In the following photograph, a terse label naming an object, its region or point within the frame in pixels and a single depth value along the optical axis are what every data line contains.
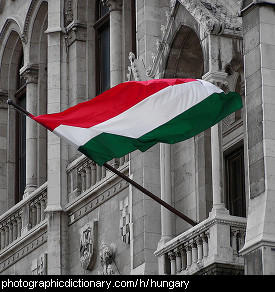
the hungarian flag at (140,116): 32.28
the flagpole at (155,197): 32.56
